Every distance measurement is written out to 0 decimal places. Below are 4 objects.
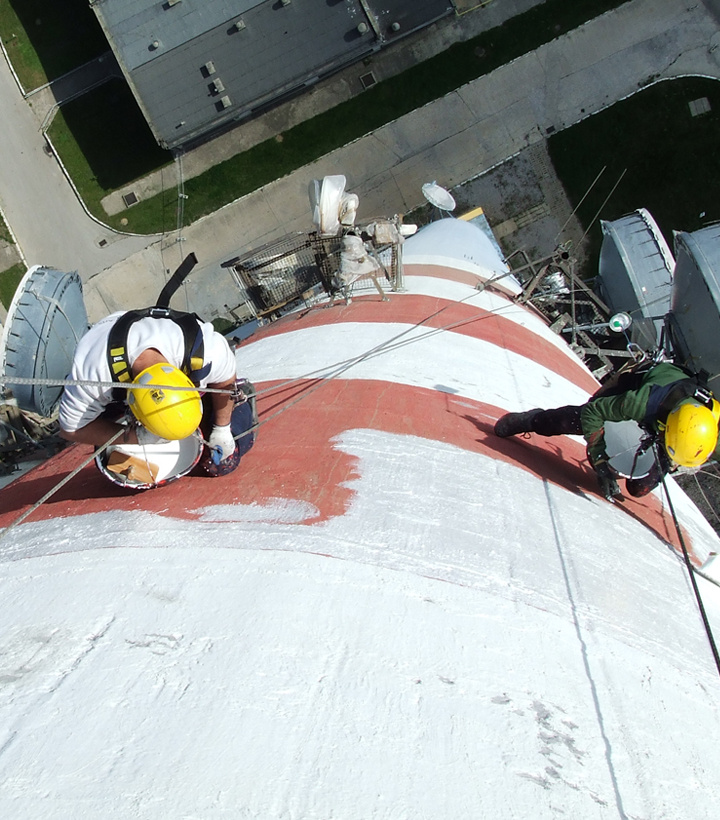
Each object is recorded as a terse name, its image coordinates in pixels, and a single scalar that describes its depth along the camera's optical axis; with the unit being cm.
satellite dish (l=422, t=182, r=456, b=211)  1451
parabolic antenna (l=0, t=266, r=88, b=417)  1155
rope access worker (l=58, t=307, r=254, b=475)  452
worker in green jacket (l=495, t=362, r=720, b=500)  570
